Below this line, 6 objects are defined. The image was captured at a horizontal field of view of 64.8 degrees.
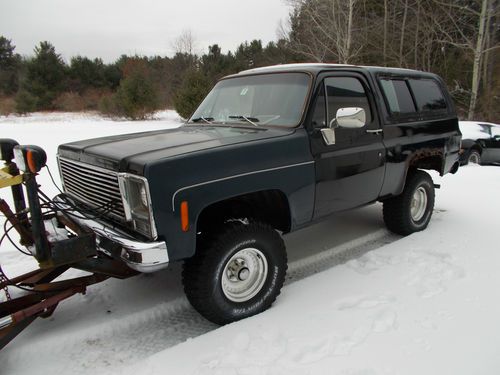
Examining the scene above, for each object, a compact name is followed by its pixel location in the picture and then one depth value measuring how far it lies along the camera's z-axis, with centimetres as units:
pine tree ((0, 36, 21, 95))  4359
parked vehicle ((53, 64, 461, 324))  275
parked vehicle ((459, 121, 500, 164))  1182
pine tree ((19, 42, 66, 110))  3606
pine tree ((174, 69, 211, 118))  2333
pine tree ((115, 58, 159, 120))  2594
